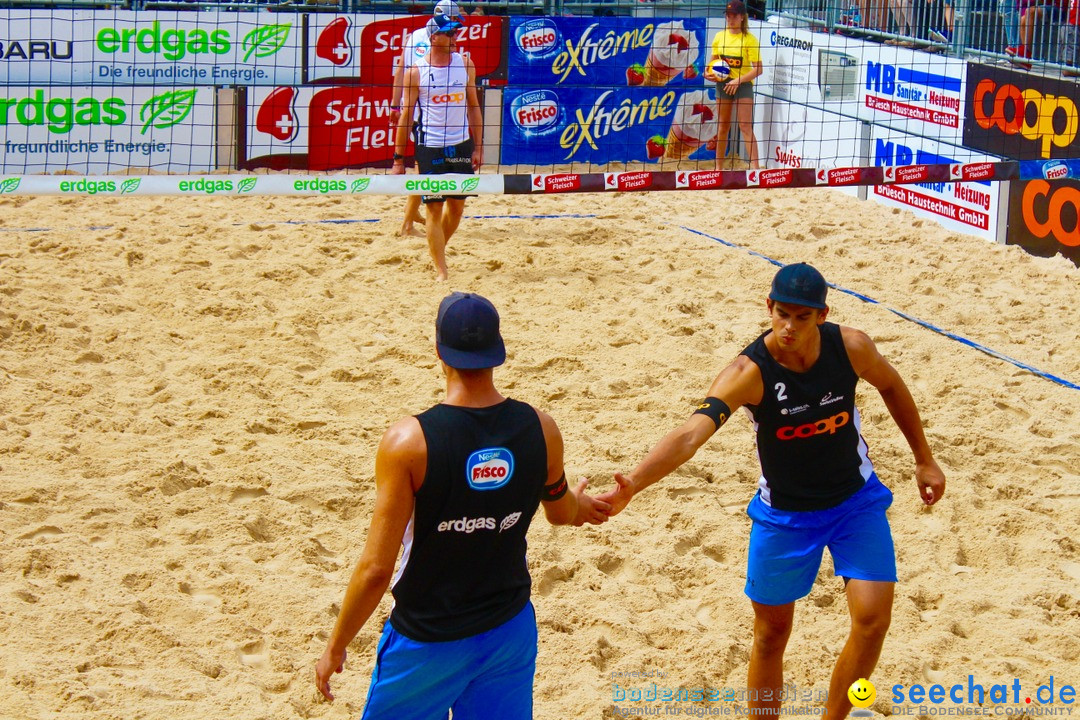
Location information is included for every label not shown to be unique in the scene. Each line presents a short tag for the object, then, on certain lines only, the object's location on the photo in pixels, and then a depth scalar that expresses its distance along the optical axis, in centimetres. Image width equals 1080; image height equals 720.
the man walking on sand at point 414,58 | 1401
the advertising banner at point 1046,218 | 1584
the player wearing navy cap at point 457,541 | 503
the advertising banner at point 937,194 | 1736
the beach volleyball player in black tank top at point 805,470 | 648
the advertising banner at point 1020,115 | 1617
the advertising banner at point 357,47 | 2180
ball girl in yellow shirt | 2161
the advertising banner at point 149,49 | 2025
